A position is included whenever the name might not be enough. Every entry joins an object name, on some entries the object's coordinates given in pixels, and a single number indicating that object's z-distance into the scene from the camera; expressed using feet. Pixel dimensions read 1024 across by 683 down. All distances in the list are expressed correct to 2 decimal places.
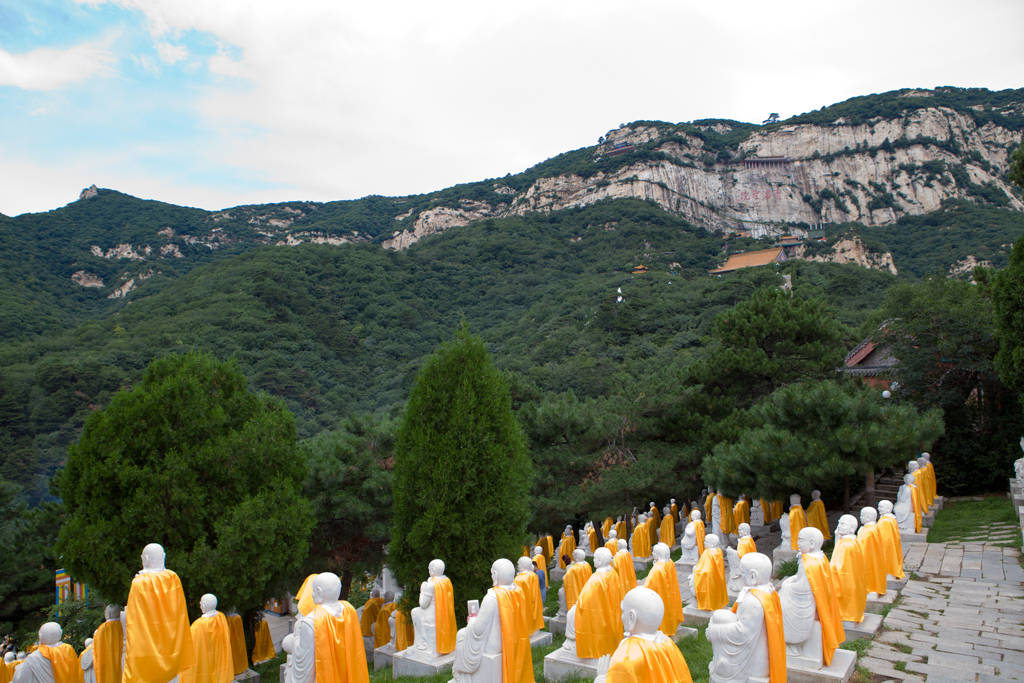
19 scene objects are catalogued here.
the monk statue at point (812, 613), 16.06
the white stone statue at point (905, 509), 33.57
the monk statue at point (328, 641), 14.64
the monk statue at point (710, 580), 24.77
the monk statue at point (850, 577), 19.80
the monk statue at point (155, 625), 17.44
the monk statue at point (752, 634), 13.32
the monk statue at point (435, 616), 23.02
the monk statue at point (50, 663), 19.46
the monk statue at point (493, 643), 17.57
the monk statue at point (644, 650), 11.13
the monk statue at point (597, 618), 18.99
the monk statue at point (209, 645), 20.11
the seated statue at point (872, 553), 22.65
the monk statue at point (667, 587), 22.80
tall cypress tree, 27.68
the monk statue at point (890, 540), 24.27
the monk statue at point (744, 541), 25.49
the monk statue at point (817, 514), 38.11
